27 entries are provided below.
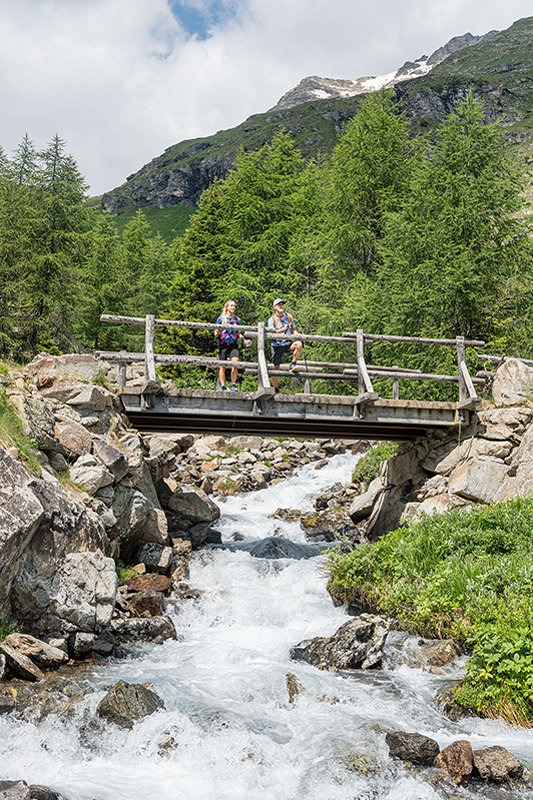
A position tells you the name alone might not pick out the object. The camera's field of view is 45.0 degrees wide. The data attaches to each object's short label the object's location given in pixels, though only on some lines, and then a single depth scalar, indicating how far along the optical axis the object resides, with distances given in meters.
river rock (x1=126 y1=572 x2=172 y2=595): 12.46
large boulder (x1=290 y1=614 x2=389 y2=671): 9.84
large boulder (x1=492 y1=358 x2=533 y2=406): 16.59
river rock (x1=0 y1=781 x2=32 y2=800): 5.77
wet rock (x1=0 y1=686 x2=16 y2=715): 7.38
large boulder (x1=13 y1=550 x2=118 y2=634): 9.55
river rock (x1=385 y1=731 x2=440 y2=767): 6.86
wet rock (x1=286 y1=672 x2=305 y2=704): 8.66
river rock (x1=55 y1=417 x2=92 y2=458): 12.72
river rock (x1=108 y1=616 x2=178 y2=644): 10.47
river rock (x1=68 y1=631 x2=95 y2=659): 9.44
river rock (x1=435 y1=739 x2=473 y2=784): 6.59
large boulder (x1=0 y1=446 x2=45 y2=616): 9.00
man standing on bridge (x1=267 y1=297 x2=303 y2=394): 15.71
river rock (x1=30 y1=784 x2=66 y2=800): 5.92
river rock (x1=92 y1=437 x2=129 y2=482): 12.94
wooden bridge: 14.62
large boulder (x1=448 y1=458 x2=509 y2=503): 15.15
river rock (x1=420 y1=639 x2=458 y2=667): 9.47
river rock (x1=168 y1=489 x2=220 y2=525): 17.53
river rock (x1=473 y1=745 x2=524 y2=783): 6.56
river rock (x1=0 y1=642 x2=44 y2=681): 8.23
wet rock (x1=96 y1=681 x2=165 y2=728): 7.51
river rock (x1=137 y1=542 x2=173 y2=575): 13.63
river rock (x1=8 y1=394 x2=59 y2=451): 11.36
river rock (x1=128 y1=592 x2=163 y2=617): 11.41
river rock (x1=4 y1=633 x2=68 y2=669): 8.68
